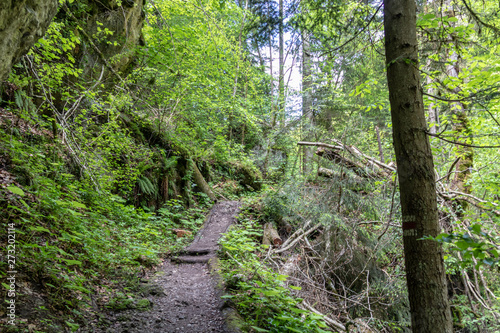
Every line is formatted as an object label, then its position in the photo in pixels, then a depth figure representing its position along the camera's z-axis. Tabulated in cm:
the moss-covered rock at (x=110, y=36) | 711
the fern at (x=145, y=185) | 776
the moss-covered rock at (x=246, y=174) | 1416
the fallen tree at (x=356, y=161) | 579
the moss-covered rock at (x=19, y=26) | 240
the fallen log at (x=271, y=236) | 702
